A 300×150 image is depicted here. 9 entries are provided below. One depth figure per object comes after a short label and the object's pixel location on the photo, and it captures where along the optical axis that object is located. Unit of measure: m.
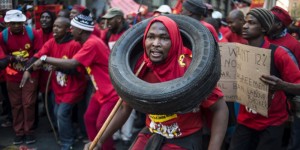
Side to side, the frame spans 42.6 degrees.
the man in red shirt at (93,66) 4.41
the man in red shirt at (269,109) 3.38
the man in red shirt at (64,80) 5.07
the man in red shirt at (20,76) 5.55
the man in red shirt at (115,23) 5.89
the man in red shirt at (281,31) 4.00
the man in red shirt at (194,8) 4.76
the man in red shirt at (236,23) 5.97
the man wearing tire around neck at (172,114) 2.43
